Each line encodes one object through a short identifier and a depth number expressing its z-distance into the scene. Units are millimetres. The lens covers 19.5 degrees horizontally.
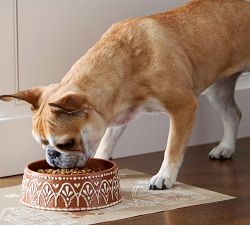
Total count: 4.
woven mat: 2412
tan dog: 2545
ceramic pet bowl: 2457
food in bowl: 2572
